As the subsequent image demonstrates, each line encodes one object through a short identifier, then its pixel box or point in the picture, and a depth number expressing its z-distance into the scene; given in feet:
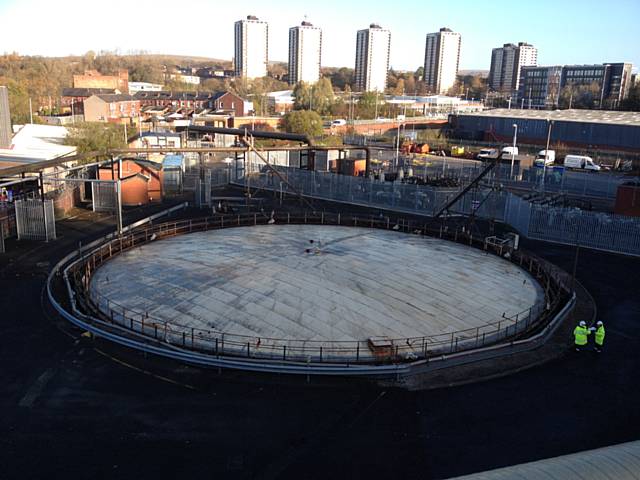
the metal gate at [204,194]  146.20
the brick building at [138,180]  145.69
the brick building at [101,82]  446.19
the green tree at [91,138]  196.13
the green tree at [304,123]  289.33
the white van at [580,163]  233.66
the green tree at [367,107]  408.46
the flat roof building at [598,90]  563.89
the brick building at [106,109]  324.39
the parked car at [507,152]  237.12
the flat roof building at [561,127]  275.04
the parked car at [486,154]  242.37
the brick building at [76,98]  345.10
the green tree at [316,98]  405.80
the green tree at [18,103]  292.20
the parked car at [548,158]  239.13
